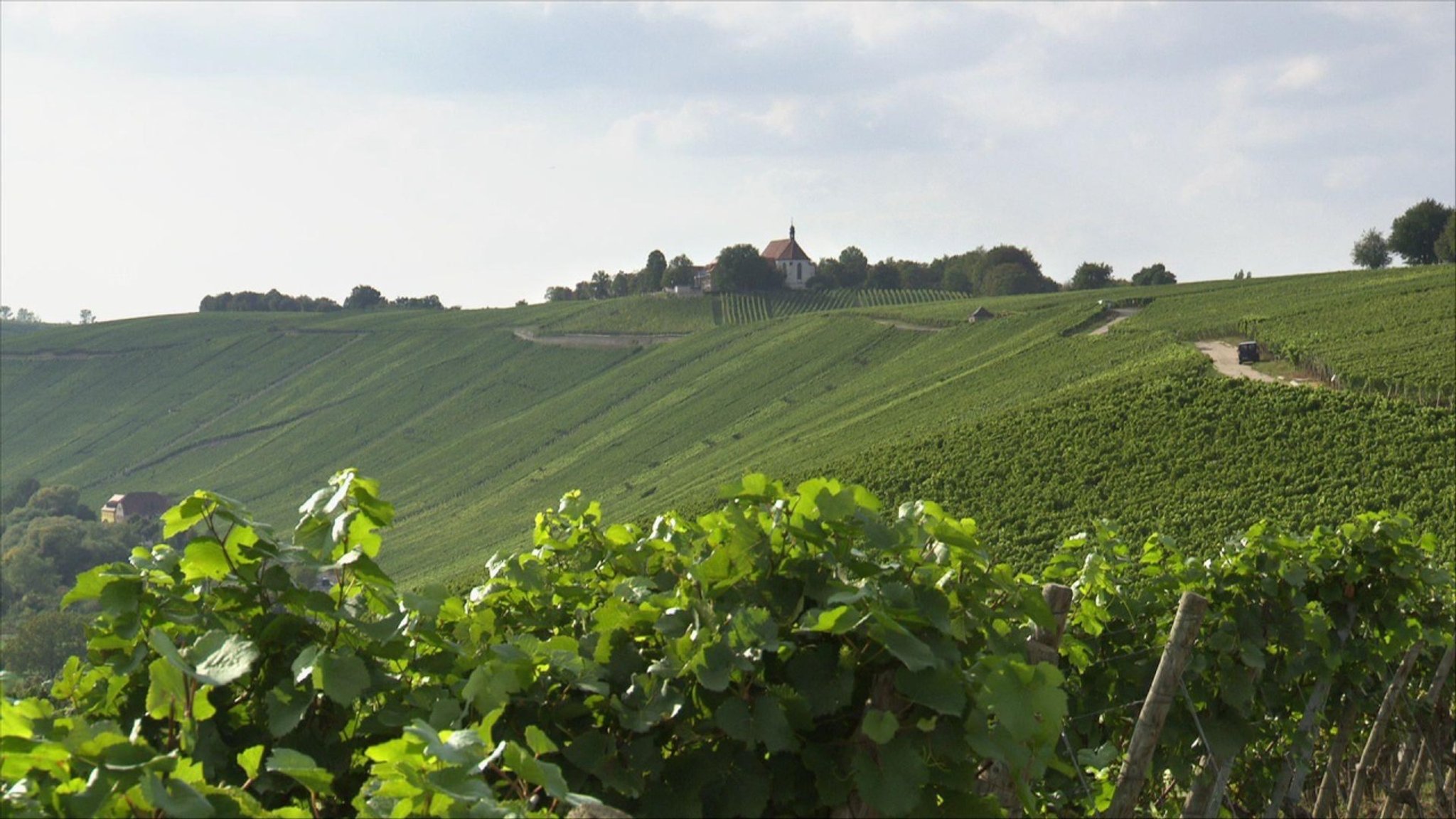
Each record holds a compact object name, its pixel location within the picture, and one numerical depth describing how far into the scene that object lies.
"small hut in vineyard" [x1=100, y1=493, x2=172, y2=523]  82.31
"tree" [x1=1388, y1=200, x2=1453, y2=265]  93.06
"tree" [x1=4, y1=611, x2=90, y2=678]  57.31
